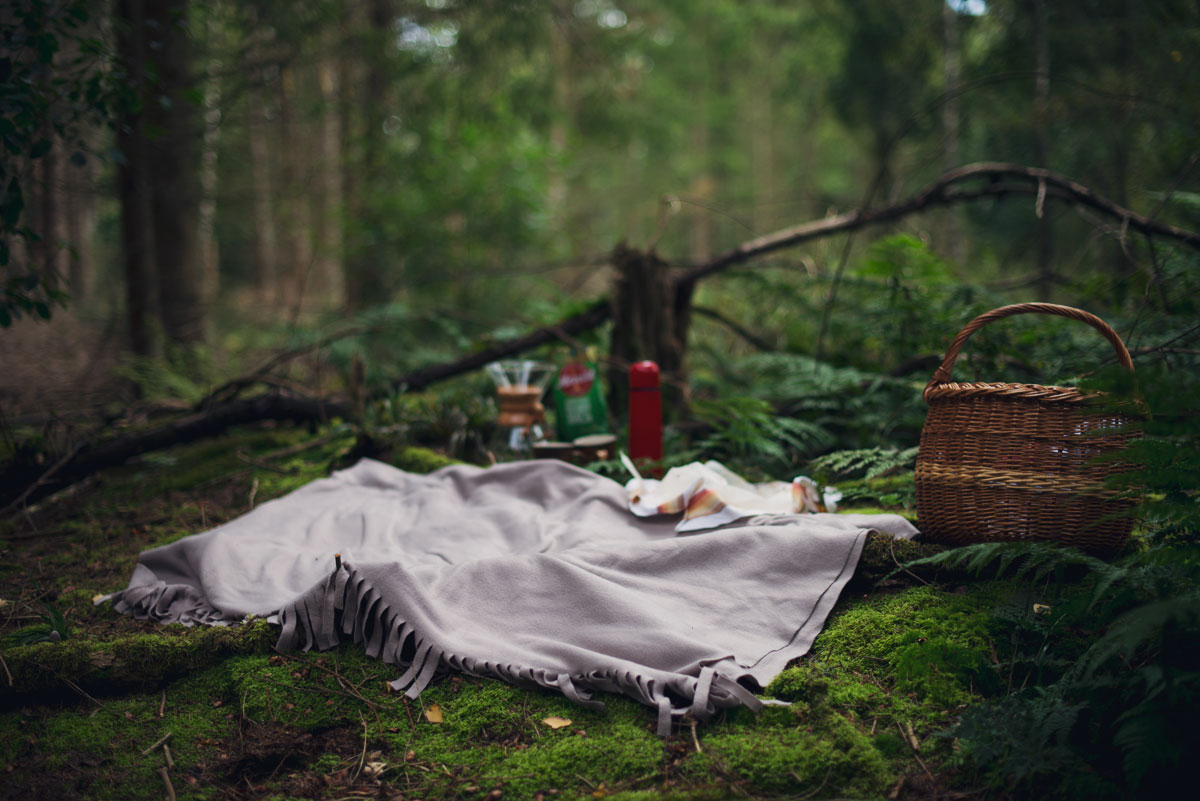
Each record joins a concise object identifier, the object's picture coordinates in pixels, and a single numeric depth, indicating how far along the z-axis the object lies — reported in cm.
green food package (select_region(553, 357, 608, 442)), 423
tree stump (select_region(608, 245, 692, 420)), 474
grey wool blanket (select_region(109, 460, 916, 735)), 212
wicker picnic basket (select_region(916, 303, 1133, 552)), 226
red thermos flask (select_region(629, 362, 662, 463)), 379
